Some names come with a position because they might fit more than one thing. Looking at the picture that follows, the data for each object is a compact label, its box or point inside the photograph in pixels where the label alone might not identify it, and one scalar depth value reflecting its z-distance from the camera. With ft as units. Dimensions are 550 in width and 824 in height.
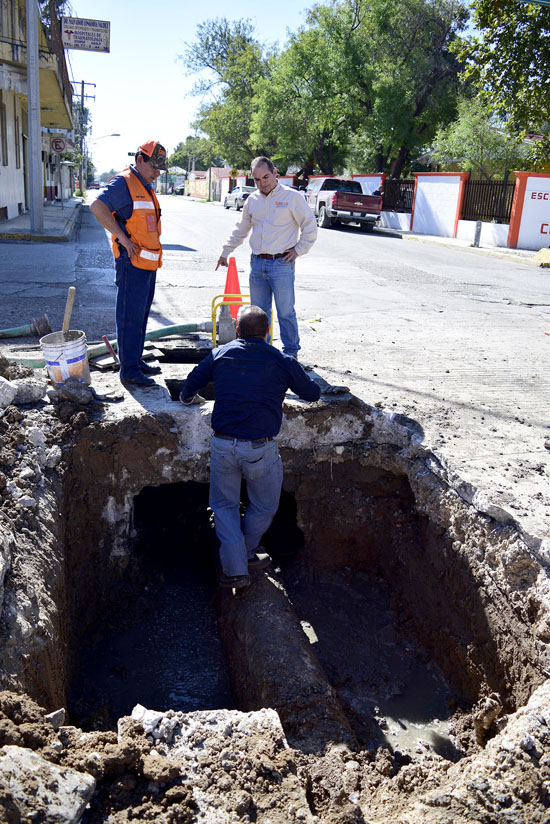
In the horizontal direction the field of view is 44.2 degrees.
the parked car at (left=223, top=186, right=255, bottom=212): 130.72
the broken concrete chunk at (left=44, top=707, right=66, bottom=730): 8.82
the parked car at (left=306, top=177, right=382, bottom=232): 82.69
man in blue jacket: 14.17
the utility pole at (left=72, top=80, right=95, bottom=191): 170.46
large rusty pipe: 11.95
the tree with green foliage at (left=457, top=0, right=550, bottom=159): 52.39
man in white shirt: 19.29
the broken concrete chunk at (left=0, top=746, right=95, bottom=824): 6.86
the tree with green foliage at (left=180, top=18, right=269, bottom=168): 164.35
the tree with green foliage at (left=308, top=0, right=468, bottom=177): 109.19
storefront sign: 65.57
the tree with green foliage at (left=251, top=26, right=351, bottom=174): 120.26
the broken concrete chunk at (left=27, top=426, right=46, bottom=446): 14.67
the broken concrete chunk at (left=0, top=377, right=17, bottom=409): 15.33
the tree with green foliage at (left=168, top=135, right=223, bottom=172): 309.22
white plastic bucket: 16.61
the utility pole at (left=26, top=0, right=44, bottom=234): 49.16
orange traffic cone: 21.65
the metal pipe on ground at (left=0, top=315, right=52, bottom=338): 22.95
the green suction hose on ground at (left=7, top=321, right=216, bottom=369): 19.49
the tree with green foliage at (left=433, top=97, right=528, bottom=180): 88.22
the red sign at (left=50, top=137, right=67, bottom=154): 99.30
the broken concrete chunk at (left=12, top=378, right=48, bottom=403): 16.37
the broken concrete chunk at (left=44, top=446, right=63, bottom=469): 14.56
